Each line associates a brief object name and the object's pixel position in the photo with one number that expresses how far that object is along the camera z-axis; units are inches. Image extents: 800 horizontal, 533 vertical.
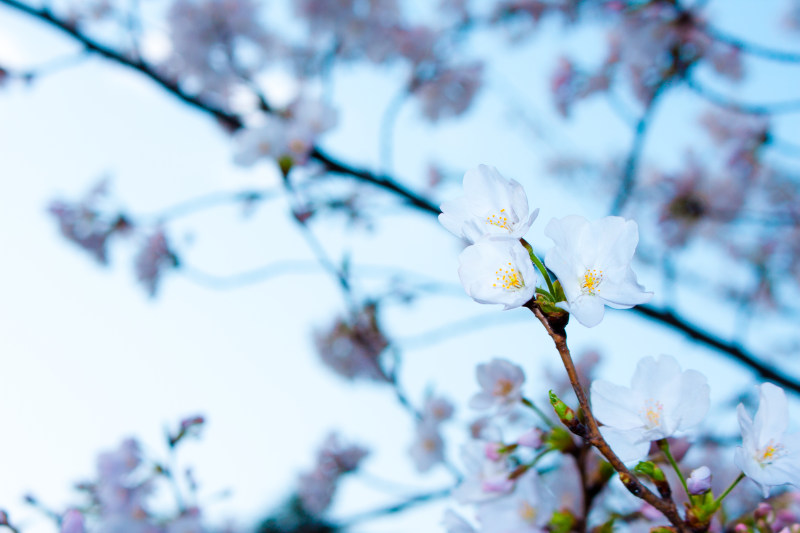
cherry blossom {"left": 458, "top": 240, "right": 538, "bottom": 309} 20.4
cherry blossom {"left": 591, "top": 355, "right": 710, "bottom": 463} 20.8
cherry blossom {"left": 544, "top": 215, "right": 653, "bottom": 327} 20.6
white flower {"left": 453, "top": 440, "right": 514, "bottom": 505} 23.6
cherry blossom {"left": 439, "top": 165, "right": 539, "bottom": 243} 20.8
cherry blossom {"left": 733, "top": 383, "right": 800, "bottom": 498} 20.6
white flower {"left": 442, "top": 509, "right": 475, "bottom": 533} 23.7
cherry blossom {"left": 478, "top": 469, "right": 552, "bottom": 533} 23.2
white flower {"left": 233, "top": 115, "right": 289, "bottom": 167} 60.2
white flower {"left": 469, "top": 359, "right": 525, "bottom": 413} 23.9
